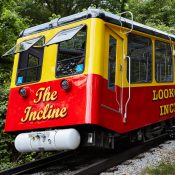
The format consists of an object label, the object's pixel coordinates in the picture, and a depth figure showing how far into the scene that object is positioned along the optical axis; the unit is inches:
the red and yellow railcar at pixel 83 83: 278.4
